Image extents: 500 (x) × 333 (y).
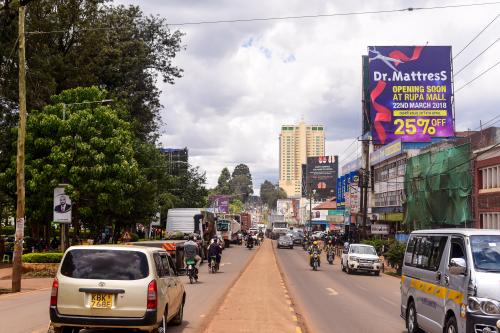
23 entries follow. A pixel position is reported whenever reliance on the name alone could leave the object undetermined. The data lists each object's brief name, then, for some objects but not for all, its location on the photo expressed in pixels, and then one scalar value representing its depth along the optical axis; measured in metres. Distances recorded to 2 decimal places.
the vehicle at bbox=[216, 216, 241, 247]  65.19
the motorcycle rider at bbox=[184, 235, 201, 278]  24.70
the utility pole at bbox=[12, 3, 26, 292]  21.38
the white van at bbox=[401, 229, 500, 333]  8.62
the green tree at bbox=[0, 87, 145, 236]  31.19
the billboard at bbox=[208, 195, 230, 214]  112.97
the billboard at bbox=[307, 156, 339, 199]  150.25
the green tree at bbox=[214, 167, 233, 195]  166.88
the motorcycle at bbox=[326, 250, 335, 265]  44.16
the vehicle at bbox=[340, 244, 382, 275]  33.38
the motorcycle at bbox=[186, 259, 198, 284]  24.53
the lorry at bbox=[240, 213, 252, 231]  100.67
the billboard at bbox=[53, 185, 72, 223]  27.84
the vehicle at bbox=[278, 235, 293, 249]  71.06
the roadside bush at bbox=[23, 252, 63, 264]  28.84
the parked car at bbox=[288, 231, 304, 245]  85.00
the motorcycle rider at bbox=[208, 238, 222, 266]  30.56
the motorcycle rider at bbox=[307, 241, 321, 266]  35.88
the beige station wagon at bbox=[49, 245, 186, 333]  9.65
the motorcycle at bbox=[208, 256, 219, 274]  30.75
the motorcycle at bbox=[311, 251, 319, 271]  35.66
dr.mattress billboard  59.03
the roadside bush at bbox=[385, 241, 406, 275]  34.28
